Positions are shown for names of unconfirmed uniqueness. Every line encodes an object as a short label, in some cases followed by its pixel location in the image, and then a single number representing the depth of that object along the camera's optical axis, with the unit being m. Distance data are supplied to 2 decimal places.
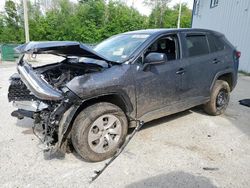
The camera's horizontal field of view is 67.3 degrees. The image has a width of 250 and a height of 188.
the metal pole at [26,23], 12.86
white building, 9.17
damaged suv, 2.40
